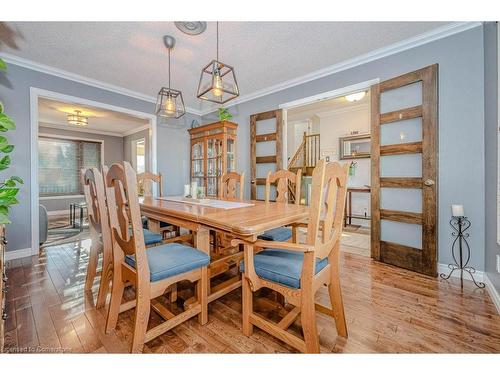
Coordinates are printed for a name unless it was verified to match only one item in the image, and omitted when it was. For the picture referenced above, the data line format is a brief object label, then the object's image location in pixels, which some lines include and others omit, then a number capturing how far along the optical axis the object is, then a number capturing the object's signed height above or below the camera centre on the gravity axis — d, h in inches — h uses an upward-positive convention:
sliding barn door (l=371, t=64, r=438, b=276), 86.3 +6.2
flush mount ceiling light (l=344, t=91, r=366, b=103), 135.4 +56.0
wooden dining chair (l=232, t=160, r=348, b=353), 41.8 -18.2
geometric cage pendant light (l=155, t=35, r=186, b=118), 91.2 +35.8
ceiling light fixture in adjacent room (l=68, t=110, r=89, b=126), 187.9 +59.7
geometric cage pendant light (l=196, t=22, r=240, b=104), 70.4 +33.5
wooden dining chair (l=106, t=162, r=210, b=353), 44.9 -18.4
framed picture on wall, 191.9 +35.3
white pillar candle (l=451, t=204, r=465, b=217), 78.7 -9.1
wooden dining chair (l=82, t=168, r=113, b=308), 57.2 -13.3
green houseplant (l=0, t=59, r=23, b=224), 41.4 +0.5
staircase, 218.7 +31.9
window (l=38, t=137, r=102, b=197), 228.5 +27.1
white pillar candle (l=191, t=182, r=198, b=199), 92.9 -2.0
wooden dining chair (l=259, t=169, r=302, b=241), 78.5 -3.5
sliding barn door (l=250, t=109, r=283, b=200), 140.4 +26.1
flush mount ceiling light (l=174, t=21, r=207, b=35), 79.7 +60.1
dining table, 46.8 -7.9
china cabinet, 154.1 +25.4
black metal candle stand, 81.0 -24.2
